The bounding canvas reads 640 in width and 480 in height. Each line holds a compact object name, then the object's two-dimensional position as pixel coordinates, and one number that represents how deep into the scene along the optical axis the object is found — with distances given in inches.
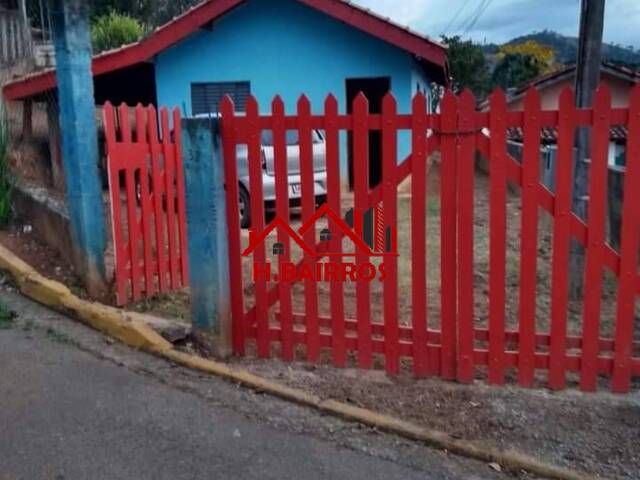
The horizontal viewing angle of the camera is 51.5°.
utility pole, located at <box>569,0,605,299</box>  206.4
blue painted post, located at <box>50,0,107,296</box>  189.9
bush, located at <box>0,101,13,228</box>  256.4
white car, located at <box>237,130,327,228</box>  242.2
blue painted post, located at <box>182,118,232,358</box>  150.9
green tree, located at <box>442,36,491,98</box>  1203.9
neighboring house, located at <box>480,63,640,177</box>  512.7
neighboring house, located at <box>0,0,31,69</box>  377.7
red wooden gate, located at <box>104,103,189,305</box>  188.2
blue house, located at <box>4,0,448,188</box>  467.5
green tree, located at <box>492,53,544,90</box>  1384.1
